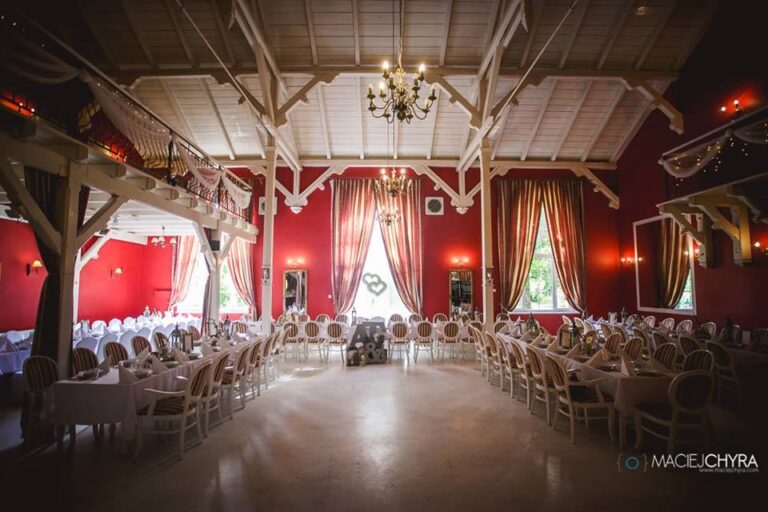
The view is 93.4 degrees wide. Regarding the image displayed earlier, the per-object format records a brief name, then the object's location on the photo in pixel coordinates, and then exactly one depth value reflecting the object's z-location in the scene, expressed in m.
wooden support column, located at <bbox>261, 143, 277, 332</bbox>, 8.49
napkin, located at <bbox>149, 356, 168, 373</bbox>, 4.32
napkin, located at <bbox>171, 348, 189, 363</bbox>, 4.90
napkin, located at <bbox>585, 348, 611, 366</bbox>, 4.63
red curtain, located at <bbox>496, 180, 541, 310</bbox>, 11.45
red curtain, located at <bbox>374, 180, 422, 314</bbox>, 11.45
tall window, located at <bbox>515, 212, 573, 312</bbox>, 11.84
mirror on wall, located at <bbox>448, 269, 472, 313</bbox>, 11.41
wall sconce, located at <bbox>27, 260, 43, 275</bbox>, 8.26
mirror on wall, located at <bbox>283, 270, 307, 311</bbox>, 11.42
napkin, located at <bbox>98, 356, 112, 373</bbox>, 4.27
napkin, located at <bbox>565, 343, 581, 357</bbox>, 5.14
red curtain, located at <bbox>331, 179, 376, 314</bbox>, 11.42
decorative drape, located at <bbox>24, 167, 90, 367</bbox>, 4.25
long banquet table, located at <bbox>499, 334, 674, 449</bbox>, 3.93
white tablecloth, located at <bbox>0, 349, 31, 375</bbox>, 5.46
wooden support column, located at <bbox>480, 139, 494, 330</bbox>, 8.82
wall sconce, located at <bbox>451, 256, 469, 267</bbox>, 11.71
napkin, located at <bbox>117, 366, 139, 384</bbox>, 3.82
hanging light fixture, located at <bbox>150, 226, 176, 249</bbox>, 10.92
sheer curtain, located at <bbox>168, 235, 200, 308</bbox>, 11.91
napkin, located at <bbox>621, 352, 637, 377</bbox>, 4.04
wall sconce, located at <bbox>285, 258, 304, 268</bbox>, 11.62
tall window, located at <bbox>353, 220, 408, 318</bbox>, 11.88
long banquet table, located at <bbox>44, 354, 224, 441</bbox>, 3.77
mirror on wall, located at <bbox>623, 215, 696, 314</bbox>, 9.13
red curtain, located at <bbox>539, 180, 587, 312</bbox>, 11.44
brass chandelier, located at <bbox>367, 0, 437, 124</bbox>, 4.80
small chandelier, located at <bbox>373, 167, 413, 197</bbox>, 7.70
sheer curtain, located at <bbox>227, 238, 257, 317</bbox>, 11.41
